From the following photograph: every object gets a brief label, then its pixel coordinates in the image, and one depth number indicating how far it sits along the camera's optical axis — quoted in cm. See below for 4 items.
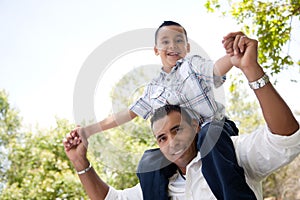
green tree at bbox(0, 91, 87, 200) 406
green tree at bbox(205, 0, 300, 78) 238
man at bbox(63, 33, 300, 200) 75
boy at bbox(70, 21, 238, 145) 94
